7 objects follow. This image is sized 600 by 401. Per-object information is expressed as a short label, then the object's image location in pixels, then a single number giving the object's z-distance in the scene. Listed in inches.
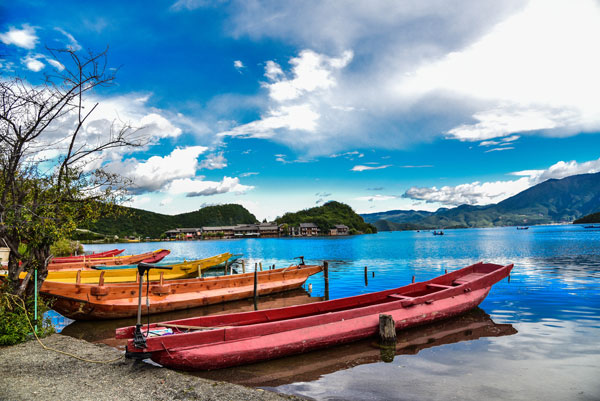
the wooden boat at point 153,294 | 636.1
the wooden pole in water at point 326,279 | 970.0
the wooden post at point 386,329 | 494.6
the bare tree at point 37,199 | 399.9
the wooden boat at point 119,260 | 1210.6
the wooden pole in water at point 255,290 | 813.2
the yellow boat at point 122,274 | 900.0
